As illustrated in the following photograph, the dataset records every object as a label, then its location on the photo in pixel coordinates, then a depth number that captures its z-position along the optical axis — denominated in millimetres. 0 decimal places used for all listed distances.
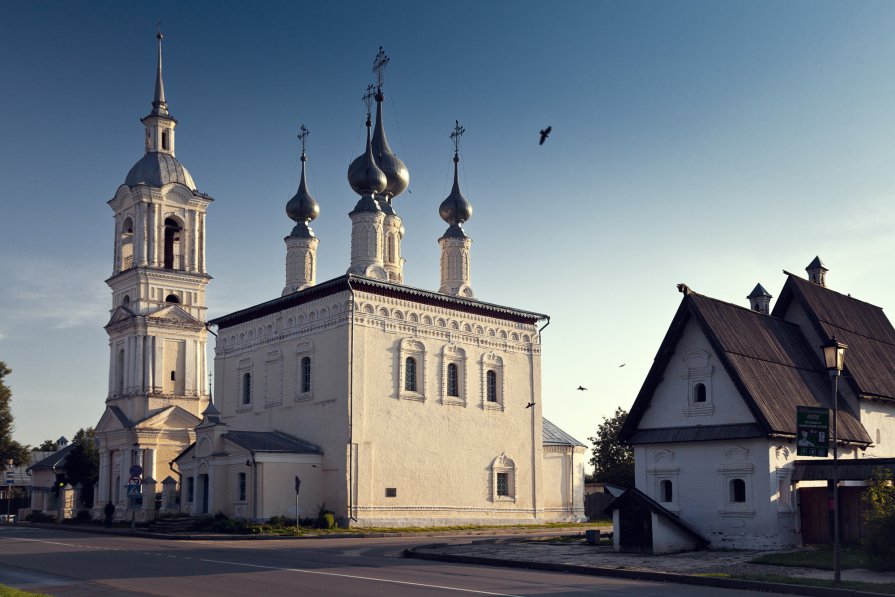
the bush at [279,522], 36162
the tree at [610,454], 56531
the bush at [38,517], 49603
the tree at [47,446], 86625
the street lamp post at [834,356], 18766
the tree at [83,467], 54938
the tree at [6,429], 54656
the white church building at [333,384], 39438
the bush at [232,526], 34469
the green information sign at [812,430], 18234
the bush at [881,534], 19141
